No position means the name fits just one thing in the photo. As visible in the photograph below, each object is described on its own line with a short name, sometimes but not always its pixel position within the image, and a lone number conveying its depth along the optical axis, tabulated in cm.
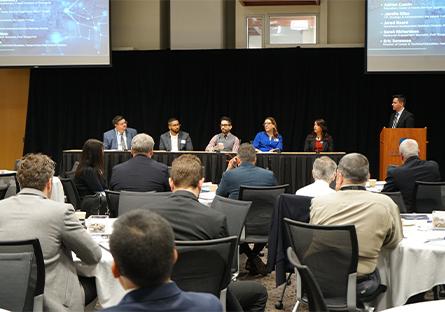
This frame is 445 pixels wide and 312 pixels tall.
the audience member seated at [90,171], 647
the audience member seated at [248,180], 600
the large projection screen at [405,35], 1027
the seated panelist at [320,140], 1053
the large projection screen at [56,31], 1118
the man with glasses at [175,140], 1080
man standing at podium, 1005
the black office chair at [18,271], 310
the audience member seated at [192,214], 324
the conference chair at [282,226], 473
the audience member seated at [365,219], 379
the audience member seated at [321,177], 516
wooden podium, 941
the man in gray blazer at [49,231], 331
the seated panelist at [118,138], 1080
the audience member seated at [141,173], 596
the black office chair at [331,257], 364
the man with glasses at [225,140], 1051
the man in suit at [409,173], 621
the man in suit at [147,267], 185
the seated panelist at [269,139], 1052
